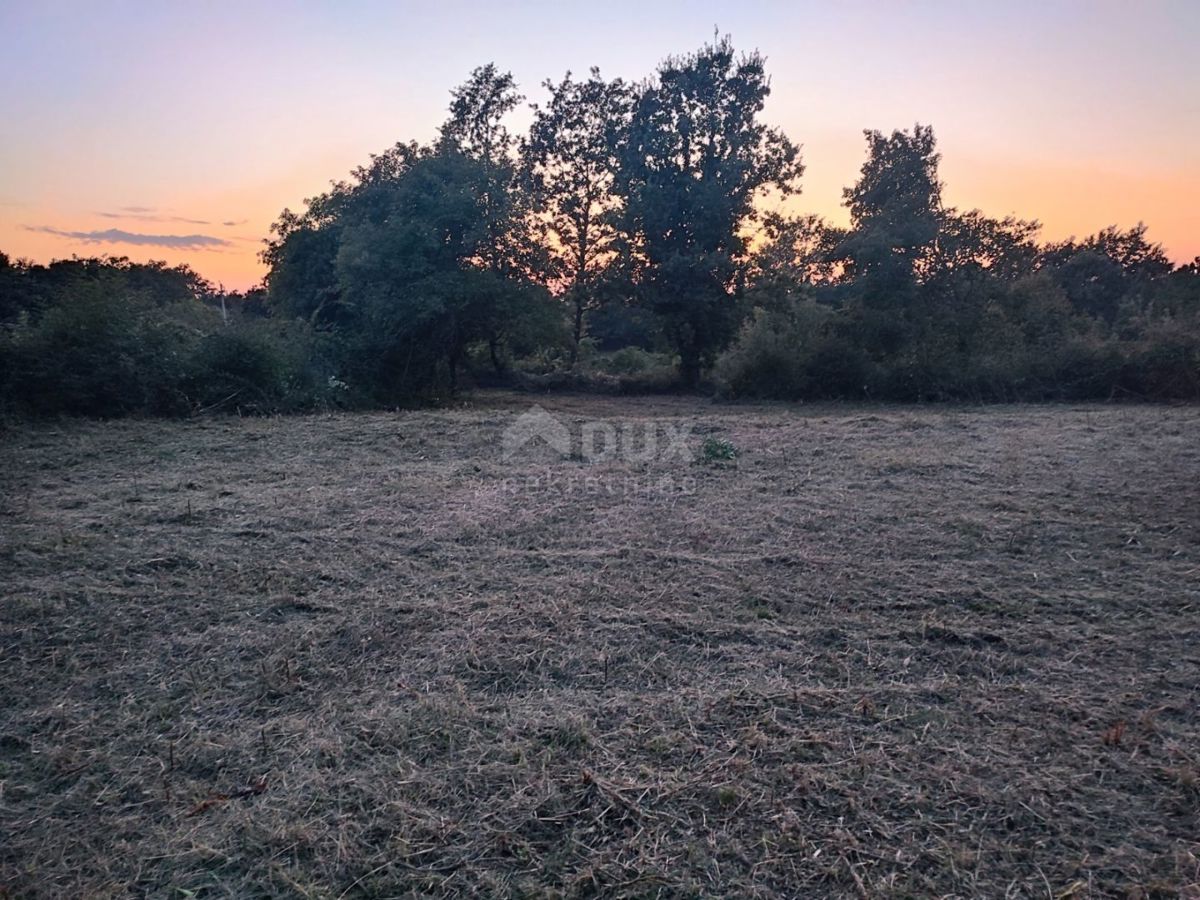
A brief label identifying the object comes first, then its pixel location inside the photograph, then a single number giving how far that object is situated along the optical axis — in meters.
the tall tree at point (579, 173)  14.73
